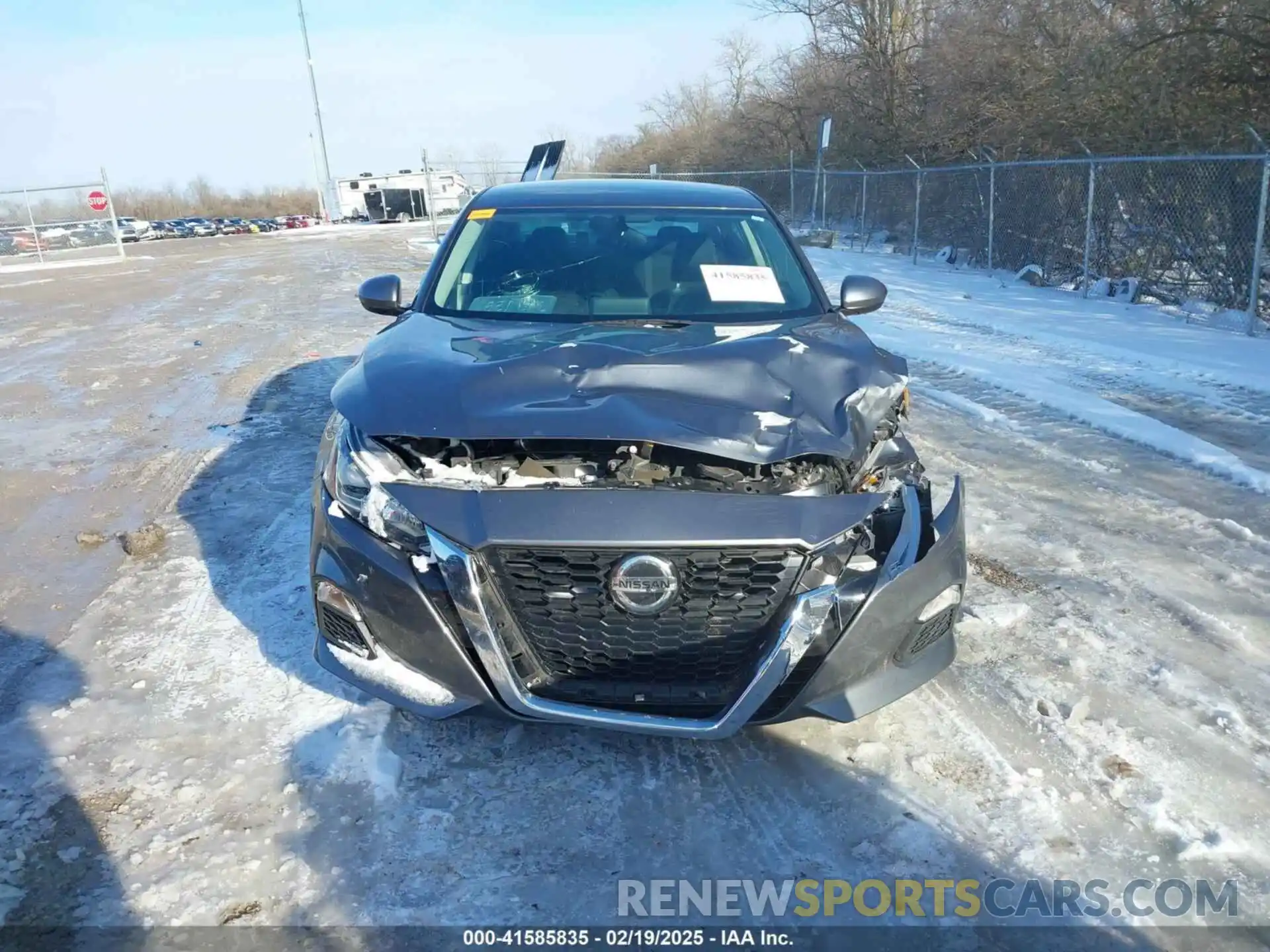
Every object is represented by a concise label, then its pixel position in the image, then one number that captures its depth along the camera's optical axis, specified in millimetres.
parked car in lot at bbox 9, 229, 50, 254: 27000
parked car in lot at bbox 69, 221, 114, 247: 28203
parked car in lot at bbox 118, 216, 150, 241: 46062
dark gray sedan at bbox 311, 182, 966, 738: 2314
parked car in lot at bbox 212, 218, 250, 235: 51500
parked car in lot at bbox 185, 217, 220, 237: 50947
